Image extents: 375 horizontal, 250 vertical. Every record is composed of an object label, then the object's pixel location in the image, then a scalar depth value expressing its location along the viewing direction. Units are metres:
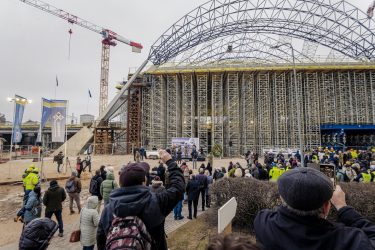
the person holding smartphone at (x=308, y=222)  1.23
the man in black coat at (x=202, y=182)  7.84
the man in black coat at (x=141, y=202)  1.90
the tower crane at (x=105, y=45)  50.47
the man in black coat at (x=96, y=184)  7.31
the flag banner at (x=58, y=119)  13.82
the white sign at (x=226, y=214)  2.02
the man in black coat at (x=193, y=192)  7.48
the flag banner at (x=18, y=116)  15.21
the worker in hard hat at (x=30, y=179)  7.53
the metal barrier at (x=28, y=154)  27.68
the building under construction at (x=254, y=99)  28.81
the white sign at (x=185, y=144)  24.14
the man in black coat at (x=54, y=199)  6.09
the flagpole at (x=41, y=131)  13.54
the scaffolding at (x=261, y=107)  29.72
